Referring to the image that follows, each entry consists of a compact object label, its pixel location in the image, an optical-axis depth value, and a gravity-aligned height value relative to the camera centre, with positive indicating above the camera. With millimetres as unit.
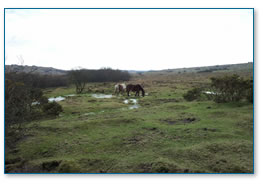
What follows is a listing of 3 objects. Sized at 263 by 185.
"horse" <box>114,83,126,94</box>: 22672 +626
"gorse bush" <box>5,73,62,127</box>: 5000 -201
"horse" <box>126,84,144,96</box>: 19733 +528
